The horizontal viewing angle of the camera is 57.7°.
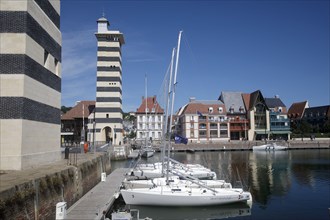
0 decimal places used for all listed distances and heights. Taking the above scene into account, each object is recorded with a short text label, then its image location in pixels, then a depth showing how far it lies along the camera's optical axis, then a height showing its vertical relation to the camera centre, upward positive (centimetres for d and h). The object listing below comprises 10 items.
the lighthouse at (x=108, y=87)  7356 +1073
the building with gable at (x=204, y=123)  9862 +229
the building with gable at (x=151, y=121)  10012 +313
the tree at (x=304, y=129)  11034 +0
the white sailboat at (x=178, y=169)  3656 -513
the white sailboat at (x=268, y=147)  8562 -516
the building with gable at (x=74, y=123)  8781 +234
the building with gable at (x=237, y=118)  10388 +403
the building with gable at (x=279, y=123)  10444 +216
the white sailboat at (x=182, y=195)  2381 -524
